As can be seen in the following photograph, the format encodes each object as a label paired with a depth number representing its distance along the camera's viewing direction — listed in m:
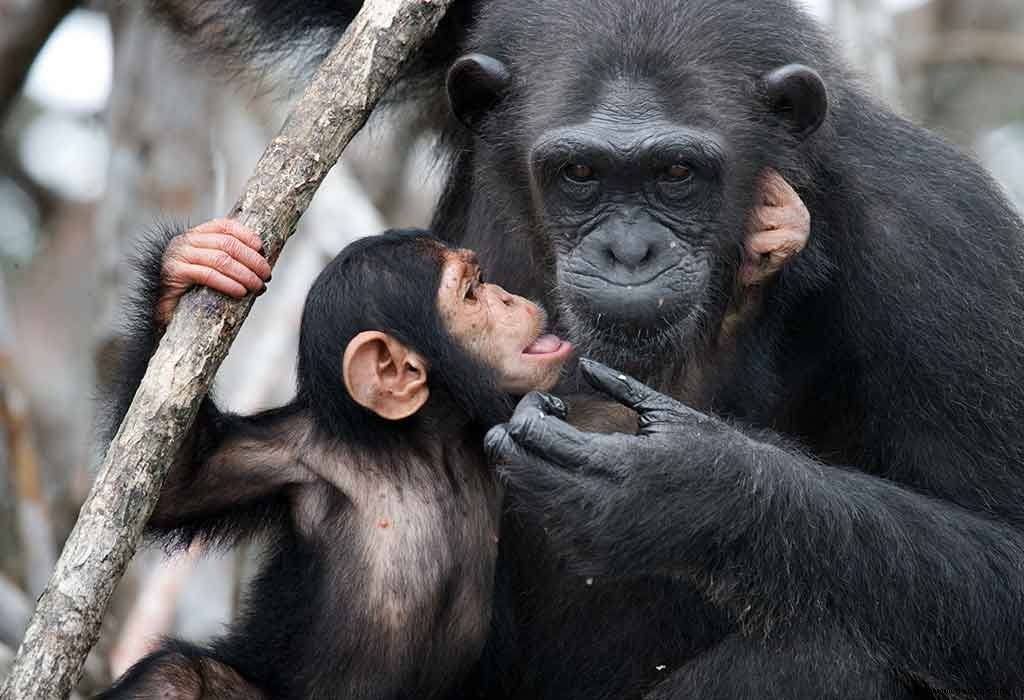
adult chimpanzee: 13.09
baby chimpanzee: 13.27
